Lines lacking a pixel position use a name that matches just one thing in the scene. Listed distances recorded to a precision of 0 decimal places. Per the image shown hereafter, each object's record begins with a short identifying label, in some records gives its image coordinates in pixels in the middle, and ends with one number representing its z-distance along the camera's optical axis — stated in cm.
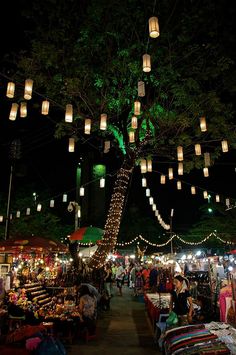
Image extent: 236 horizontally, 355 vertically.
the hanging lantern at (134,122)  1240
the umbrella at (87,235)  1472
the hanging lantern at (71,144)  1443
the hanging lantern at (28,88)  1018
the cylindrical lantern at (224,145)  1391
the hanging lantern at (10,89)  1036
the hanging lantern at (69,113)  1155
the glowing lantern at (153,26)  812
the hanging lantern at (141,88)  1082
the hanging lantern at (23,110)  1164
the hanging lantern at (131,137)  1317
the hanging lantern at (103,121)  1209
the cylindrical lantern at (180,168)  1509
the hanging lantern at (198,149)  1376
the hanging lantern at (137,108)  1177
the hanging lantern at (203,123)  1249
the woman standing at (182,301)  743
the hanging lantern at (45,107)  1130
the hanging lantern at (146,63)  970
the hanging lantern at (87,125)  1260
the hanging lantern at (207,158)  1433
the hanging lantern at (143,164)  1467
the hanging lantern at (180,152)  1388
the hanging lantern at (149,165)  1471
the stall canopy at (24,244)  1132
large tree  1255
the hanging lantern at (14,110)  1136
